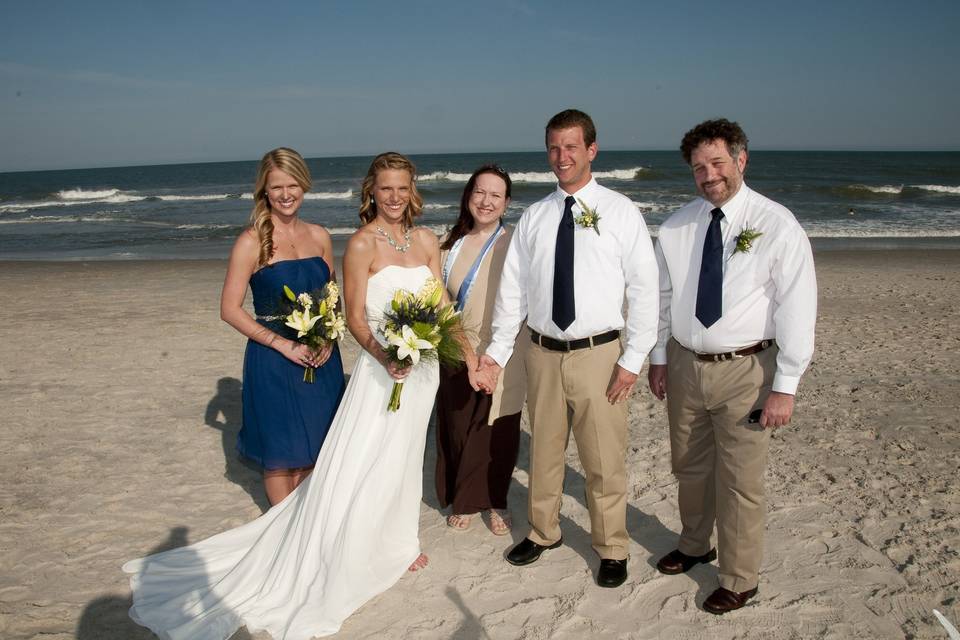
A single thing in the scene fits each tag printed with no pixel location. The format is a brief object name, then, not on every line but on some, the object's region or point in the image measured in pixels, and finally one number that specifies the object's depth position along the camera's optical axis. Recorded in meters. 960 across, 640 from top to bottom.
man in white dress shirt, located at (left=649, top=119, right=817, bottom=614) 3.17
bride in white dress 3.53
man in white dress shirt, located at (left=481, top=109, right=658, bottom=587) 3.49
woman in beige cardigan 4.16
